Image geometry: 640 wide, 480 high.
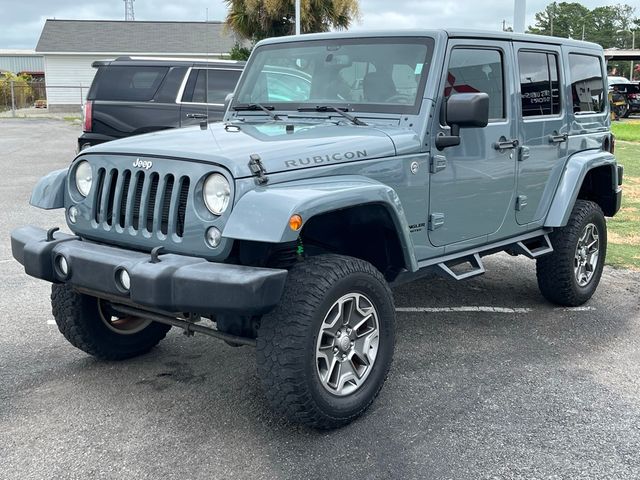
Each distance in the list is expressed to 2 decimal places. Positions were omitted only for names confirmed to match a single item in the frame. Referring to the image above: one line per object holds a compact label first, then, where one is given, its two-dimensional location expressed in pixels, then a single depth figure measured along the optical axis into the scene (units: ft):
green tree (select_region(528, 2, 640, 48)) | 269.03
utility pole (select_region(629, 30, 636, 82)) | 264.48
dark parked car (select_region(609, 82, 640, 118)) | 103.76
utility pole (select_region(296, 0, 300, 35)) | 57.82
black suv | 32.71
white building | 124.88
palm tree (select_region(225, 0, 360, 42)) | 70.54
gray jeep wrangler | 10.73
